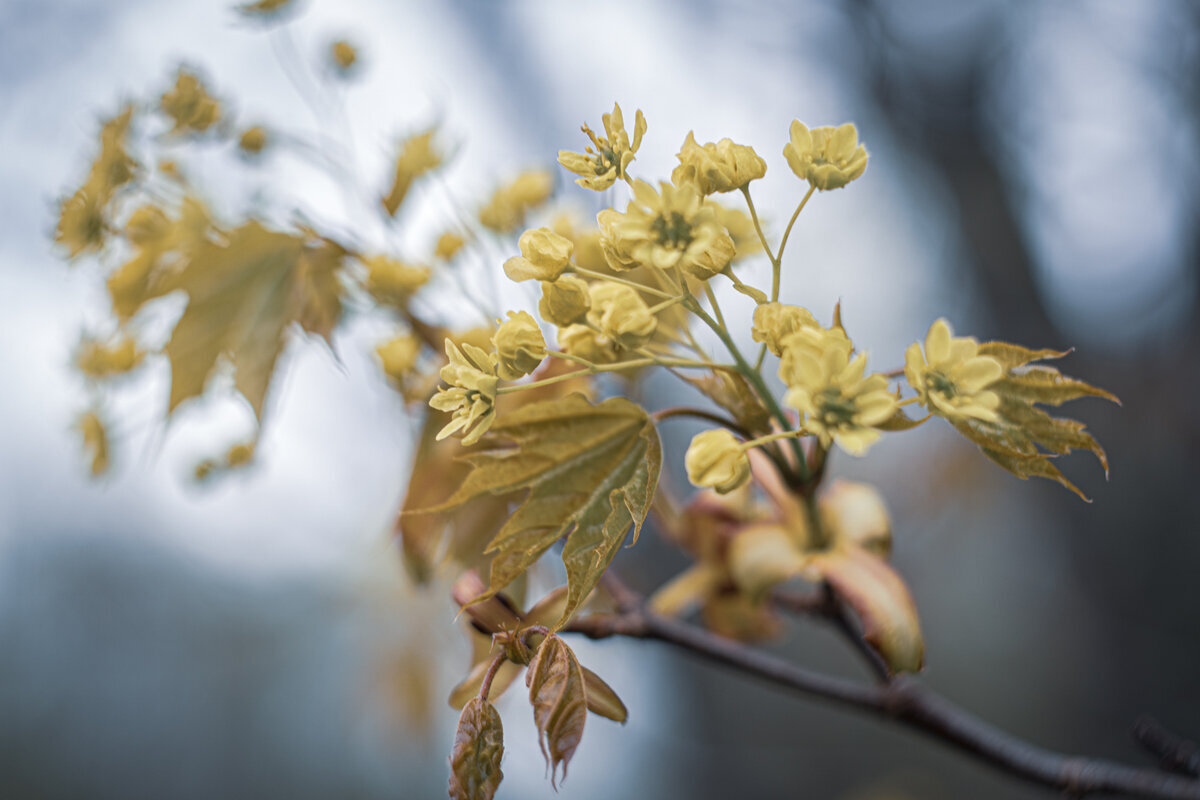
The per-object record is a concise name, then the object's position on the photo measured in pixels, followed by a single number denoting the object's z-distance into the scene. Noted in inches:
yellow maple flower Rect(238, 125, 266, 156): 9.7
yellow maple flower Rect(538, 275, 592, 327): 6.9
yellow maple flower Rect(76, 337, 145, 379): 10.4
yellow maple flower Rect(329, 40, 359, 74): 10.6
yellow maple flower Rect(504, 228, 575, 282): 6.8
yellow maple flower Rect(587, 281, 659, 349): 6.9
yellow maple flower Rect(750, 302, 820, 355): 6.7
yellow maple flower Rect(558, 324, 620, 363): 7.1
